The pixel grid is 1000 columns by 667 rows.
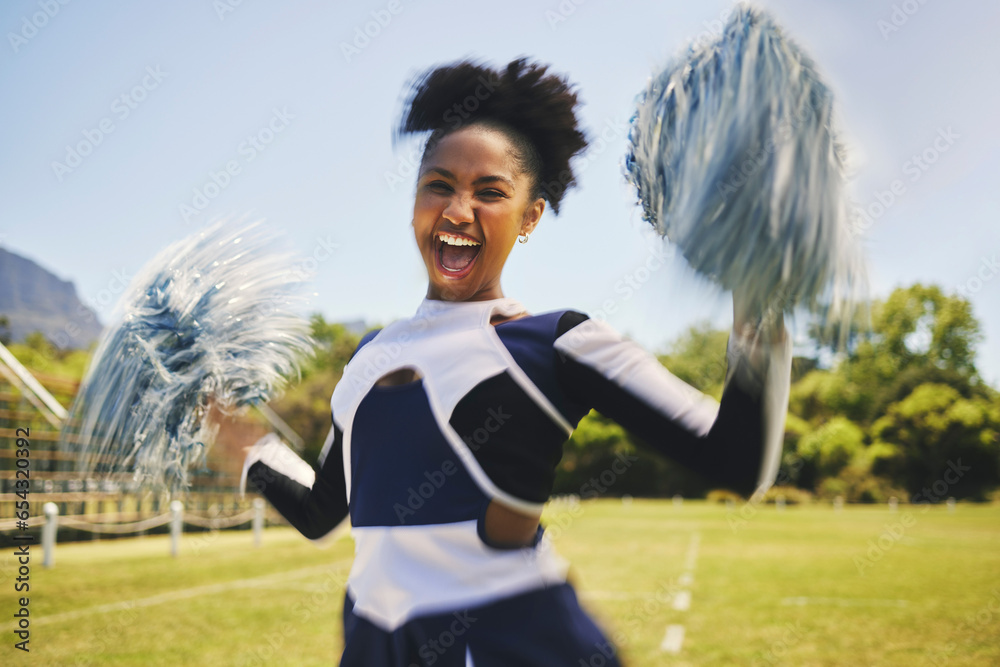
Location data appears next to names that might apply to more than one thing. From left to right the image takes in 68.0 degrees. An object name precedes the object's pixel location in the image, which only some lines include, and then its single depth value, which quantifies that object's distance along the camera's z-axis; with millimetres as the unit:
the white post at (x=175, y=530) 12688
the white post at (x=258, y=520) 15862
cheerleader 1090
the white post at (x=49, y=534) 10266
